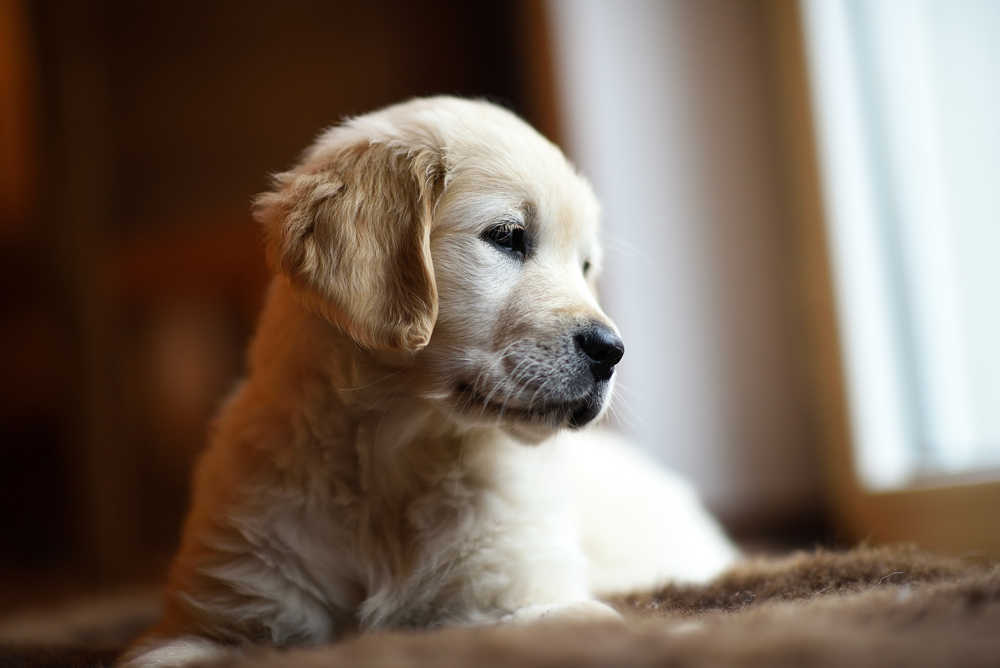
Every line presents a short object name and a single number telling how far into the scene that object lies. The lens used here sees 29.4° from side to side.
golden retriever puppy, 0.69
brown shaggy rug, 0.58
